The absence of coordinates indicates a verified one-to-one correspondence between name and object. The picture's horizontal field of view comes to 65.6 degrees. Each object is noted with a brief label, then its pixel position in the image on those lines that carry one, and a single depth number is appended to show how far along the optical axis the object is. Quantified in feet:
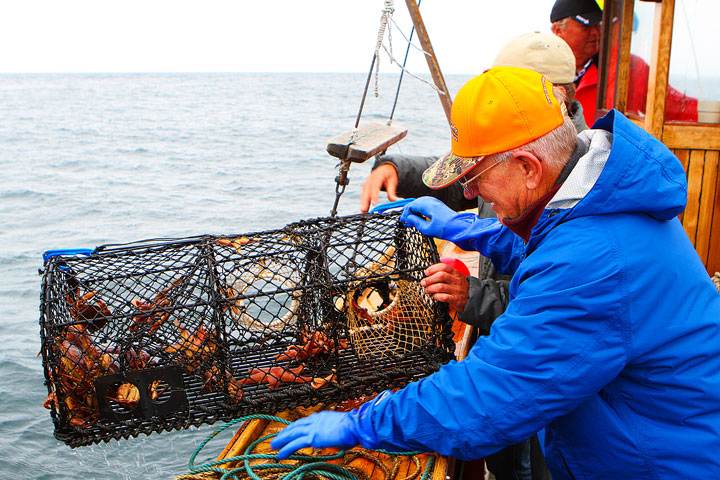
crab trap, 6.42
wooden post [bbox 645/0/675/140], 11.11
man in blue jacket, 4.05
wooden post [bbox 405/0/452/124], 13.39
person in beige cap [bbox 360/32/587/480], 7.04
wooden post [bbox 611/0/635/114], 12.92
